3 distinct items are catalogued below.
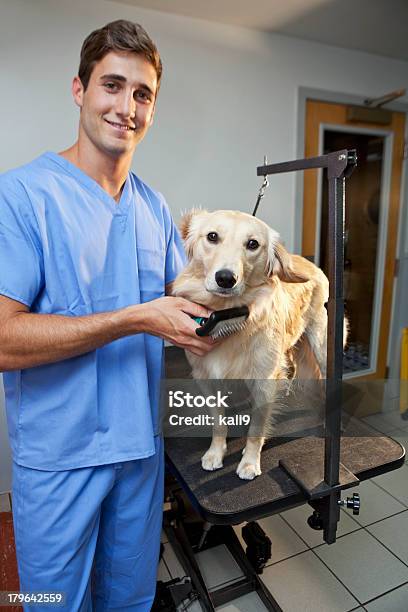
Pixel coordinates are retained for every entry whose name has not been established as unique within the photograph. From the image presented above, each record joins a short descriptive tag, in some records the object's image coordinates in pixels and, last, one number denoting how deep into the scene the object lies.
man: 0.82
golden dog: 0.89
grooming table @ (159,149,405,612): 0.82
